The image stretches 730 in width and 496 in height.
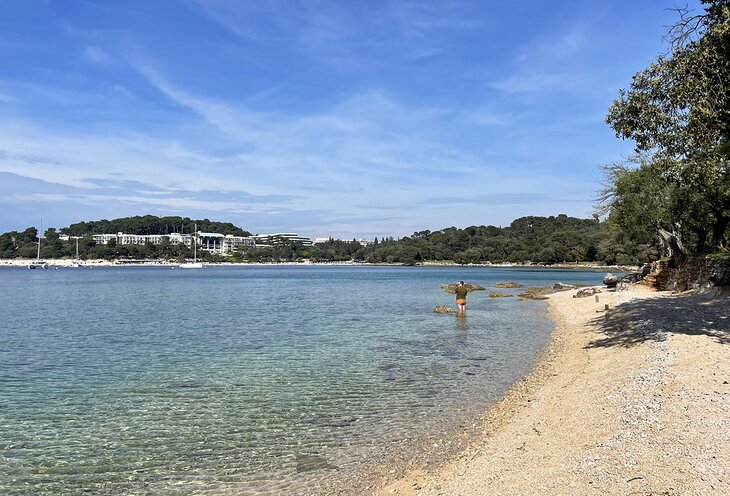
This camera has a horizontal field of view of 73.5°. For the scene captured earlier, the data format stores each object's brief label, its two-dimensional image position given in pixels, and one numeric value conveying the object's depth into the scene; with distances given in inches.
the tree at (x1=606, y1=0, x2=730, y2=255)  530.6
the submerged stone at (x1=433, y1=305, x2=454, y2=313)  1460.4
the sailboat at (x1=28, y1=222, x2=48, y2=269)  7445.9
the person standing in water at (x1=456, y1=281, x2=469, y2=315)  1307.8
